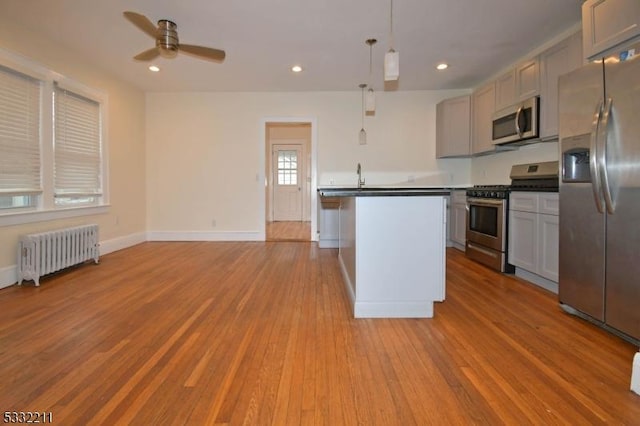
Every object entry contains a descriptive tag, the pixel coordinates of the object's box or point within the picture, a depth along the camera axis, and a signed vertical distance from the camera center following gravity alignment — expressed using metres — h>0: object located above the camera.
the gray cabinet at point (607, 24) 1.96 +1.11
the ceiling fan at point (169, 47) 3.06 +1.46
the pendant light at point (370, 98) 3.51 +1.09
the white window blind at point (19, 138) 3.12 +0.63
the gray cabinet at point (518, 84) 3.66 +1.38
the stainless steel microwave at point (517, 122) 3.62 +0.94
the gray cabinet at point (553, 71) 3.12 +1.29
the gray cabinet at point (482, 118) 4.52 +1.20
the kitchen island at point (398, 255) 2.38 -0.35
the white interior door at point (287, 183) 9.28 +0.59
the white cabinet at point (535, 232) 2.95 -0.26
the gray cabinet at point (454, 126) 5.10 +1.20
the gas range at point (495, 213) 3.46 -0.09
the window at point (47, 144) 3.17 +0.66
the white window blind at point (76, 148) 3.82 +0.68
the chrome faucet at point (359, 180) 5.16 +0.41
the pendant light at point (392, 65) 2.21 +0.91
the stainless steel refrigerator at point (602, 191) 1.90 +0.09
